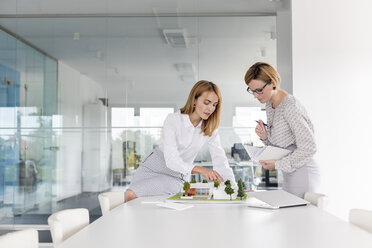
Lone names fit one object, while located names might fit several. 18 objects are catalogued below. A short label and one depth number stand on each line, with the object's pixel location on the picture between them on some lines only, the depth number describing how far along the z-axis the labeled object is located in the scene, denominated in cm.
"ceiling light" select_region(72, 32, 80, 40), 472
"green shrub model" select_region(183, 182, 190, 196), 225
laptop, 196
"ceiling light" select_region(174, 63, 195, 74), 458
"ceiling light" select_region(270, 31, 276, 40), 452
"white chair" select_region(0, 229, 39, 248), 117
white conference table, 124
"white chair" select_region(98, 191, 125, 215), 225
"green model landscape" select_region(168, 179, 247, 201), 216
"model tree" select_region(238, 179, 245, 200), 216
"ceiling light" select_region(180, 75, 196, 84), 455
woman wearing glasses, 235
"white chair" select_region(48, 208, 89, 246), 148
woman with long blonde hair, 252
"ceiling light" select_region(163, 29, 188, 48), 460
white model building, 220
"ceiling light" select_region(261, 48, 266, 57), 452
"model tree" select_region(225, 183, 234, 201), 215
